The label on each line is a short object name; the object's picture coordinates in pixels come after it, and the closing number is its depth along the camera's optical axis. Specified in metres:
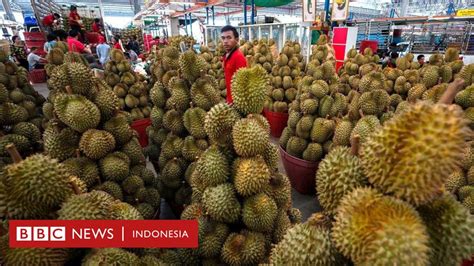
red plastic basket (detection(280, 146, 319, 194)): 3.44
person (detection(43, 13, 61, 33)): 9.28
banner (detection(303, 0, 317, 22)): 7.46
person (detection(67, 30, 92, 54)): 6.69
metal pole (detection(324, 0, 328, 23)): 7.68
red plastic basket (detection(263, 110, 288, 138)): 5.40
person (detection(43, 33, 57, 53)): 7.07
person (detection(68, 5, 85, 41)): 8.86
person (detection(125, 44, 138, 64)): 12.14
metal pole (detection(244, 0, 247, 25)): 10.76
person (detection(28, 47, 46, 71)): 10.00
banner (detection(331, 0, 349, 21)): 7.00
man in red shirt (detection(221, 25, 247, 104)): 3.67
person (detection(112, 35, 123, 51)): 10.39
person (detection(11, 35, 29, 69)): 11.58
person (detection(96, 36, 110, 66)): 8.28
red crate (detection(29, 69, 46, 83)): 11.00
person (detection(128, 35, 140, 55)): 18.18
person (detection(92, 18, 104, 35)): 11.66
